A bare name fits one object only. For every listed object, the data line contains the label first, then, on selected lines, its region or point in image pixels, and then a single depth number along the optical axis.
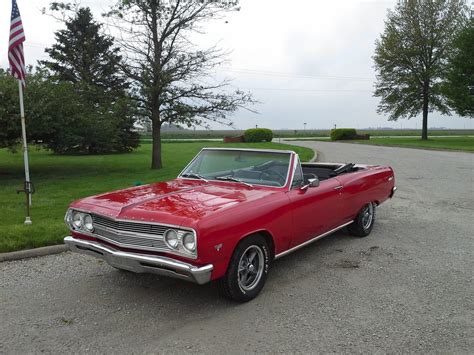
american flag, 7.61
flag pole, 6.85
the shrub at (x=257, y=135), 40.34
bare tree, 14.69
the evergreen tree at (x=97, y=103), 14.06
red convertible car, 3.68
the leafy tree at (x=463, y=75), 32.47
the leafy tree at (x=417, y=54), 39.19
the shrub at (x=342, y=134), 46.56
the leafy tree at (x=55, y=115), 11.80
